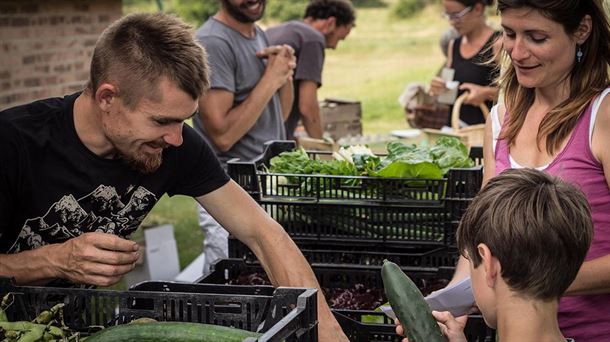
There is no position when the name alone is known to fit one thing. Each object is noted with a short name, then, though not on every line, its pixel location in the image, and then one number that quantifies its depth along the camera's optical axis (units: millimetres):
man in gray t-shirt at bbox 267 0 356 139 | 6645
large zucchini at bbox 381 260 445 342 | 2627
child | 2447
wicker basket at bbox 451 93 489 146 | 6512
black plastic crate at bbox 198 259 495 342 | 3326
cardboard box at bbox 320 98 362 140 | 7797
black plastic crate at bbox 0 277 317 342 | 2562
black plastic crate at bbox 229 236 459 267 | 4035
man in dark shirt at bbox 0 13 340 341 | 2961
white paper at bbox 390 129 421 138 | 6887
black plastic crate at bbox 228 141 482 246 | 3980
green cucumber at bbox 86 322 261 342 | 2527
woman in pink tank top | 3025
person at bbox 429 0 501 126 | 6961
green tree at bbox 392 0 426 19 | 25625
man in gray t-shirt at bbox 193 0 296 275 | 5257
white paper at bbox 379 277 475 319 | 2977
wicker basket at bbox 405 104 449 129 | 7516
